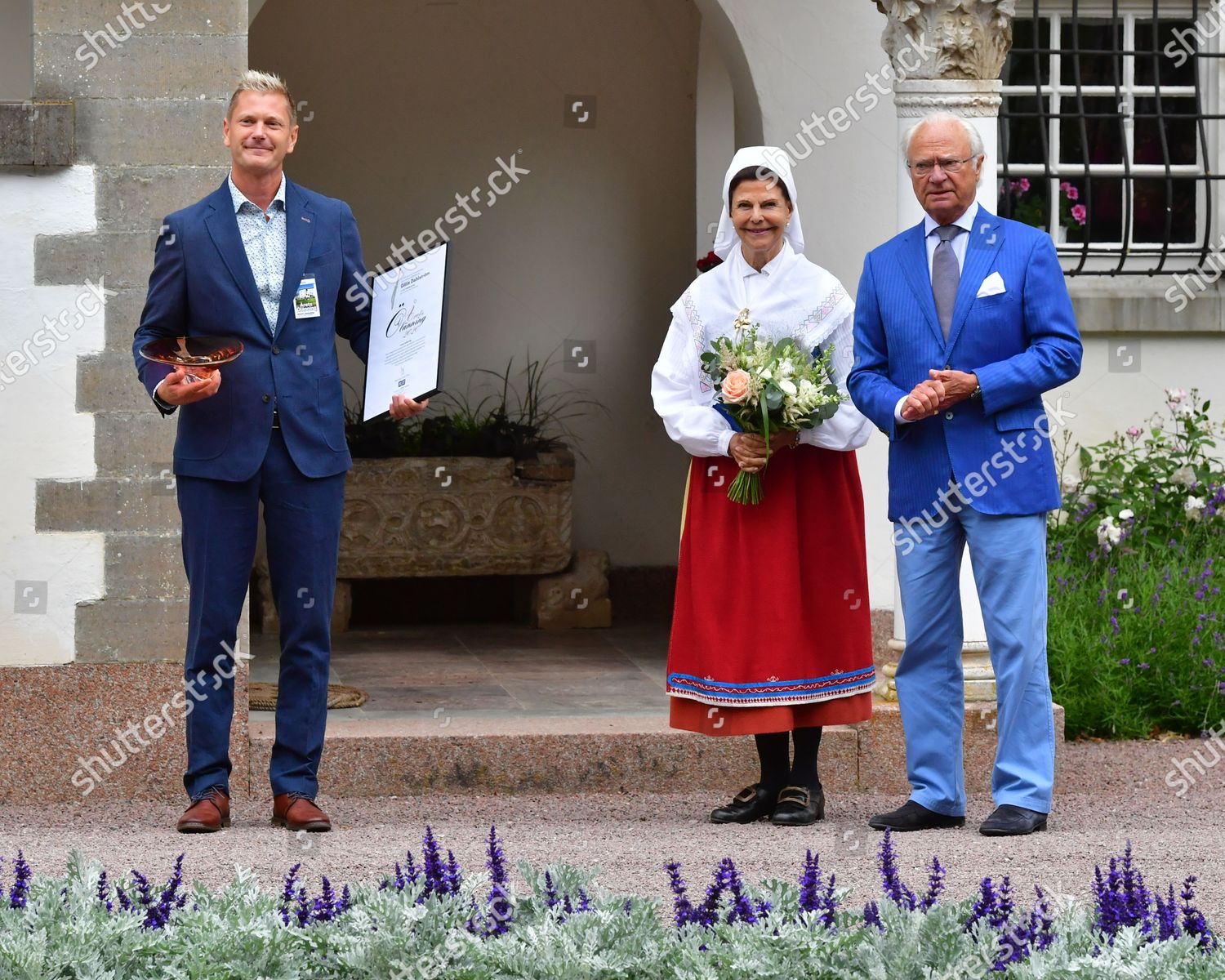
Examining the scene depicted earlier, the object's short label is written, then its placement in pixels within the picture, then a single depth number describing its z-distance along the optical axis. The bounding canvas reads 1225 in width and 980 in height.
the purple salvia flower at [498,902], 3.06
